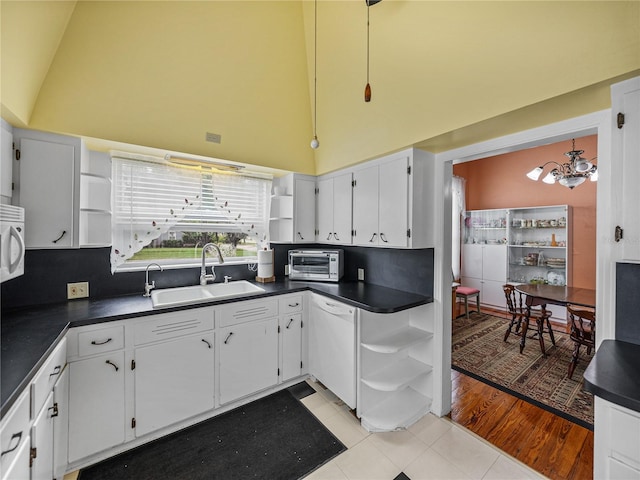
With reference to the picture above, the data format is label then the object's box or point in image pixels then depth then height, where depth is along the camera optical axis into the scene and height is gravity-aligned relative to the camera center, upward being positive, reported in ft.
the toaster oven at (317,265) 9.46 -0.88
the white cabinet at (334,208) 9.03 +1.13
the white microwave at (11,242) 4.28 -0.06
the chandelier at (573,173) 9.74 +2.81
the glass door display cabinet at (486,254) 16.51 -0.84
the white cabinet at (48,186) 5.70 +1.14
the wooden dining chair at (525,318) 10.89 -3.19
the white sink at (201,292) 7.02 -1.57
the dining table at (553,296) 9.66 -2.10
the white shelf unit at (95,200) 6.72 +0.99
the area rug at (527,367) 7.72 -4.54
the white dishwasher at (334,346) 7.07 -3.03
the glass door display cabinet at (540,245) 14.49 -0.20
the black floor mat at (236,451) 5.54 -4.77
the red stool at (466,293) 14.88 -2.92
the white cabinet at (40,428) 3.09 -2.62
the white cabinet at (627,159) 4.04 +1.26
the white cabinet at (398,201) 7.04 +1.09
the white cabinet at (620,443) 3.26 -2.52
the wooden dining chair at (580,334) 8.93 -3.13
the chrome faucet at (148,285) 7.50 -1.32
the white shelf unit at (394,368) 6.86 -3.53
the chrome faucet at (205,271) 8.38 -1.04
